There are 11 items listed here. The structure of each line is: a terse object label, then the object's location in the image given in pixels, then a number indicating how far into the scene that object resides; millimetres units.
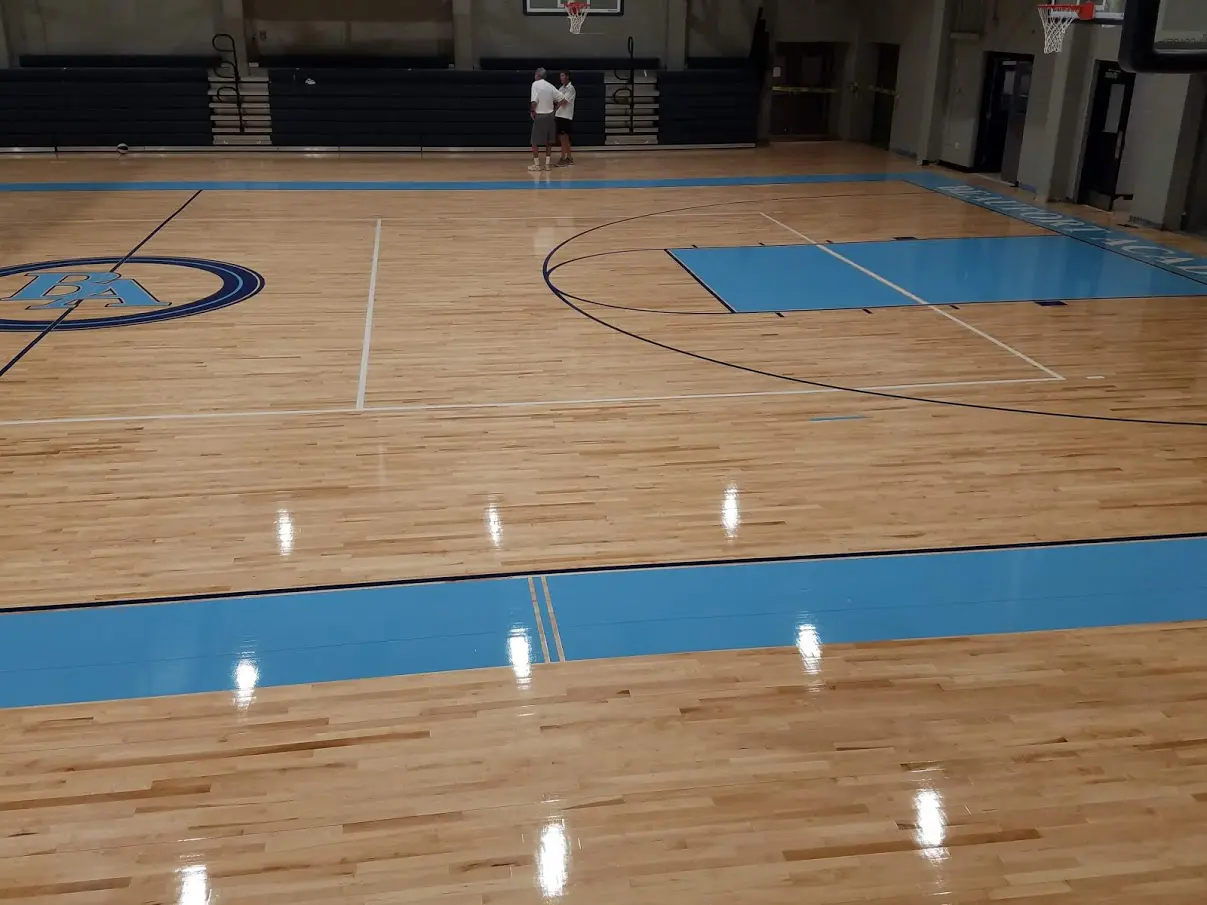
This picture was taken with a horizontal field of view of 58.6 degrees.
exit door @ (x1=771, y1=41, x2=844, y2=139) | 21375
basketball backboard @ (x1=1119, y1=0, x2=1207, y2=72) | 5156
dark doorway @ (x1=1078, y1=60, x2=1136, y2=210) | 13797
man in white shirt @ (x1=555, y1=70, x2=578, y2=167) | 16703
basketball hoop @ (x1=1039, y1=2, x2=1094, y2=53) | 13344
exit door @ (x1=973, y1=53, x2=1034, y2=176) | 15922
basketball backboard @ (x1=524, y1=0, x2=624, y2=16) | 19781
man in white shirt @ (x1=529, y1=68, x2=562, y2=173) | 16172
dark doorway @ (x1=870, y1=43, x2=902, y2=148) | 20000
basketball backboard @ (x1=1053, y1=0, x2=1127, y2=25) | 13133
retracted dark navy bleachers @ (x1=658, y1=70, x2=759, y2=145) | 19562
